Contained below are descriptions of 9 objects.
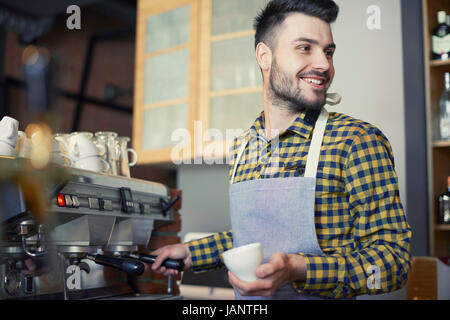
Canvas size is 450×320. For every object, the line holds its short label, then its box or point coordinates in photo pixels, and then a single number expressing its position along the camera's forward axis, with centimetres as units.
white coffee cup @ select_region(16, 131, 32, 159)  82
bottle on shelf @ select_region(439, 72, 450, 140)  172
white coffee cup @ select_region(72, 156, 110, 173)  105
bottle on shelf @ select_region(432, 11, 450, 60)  170
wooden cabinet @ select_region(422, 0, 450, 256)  167
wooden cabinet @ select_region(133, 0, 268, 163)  209
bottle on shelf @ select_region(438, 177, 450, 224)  164
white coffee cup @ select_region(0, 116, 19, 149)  79
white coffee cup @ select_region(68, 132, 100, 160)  106
